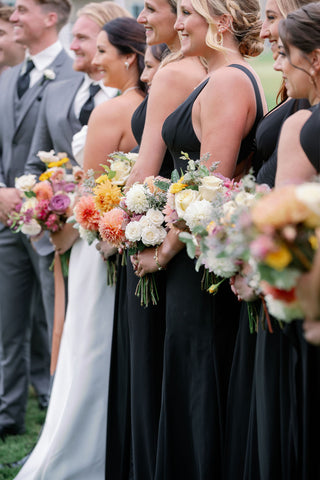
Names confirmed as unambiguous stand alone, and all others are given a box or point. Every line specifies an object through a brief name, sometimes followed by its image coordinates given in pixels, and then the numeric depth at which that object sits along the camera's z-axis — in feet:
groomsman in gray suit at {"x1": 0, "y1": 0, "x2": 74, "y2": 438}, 18.31
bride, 14.60
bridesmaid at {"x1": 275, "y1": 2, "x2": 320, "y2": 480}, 8.21
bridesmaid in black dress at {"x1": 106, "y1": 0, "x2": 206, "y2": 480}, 12.25
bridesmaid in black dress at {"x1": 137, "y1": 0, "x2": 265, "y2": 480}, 10.84
